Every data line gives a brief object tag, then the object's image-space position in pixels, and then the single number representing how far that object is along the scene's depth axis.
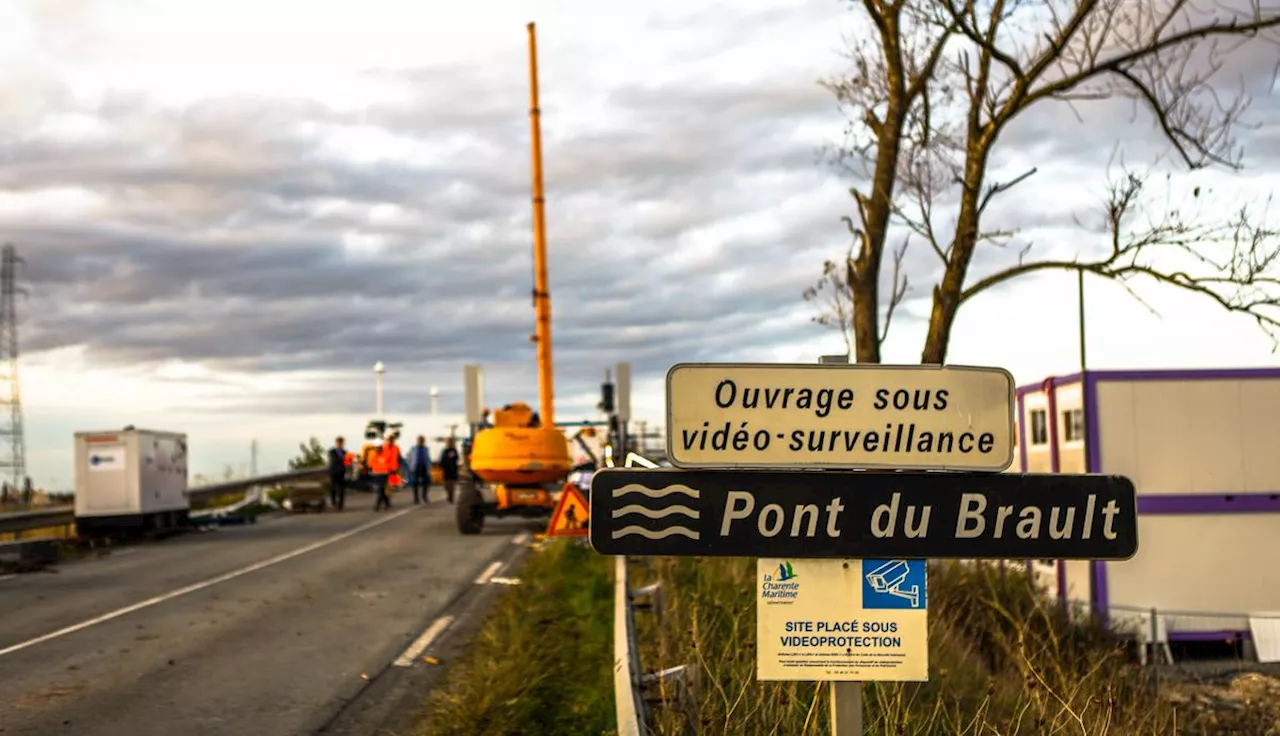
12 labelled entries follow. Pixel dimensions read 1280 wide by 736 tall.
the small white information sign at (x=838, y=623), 3.96
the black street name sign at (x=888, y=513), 3.92
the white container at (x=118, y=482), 24.78
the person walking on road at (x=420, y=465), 36.88
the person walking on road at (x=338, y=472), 34.34
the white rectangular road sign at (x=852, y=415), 3.99
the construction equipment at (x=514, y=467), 24.42
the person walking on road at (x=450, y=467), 35.09
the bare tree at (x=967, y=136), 13.97
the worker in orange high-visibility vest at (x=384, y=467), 33.38
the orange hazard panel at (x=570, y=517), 13.65
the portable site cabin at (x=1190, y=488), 17.23
